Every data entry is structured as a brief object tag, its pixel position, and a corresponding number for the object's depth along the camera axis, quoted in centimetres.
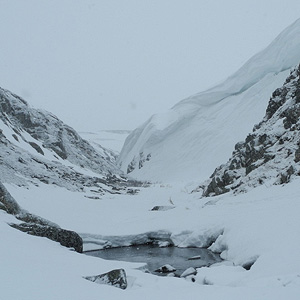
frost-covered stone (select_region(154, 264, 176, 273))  921
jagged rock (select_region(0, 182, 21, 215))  977
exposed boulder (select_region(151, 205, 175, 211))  1797
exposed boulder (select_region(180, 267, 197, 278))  832
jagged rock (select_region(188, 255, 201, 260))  1068
